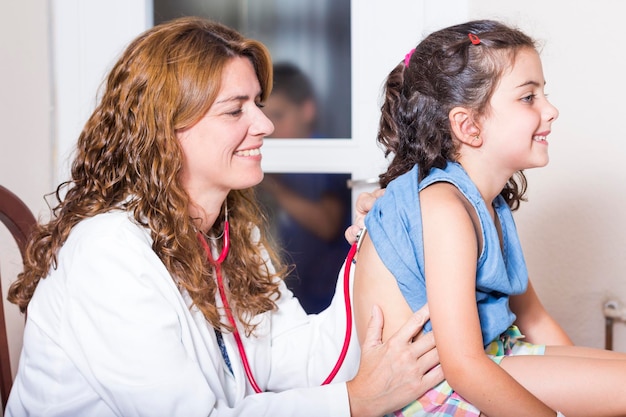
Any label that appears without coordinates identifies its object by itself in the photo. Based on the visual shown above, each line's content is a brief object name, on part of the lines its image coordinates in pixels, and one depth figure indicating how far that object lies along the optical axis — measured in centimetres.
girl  165
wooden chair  187
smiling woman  167
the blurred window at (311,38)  251
